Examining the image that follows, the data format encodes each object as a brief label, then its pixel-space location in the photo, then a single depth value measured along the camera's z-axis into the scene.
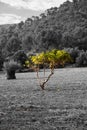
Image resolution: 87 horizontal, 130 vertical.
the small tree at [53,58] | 31.69
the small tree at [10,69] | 48.32
